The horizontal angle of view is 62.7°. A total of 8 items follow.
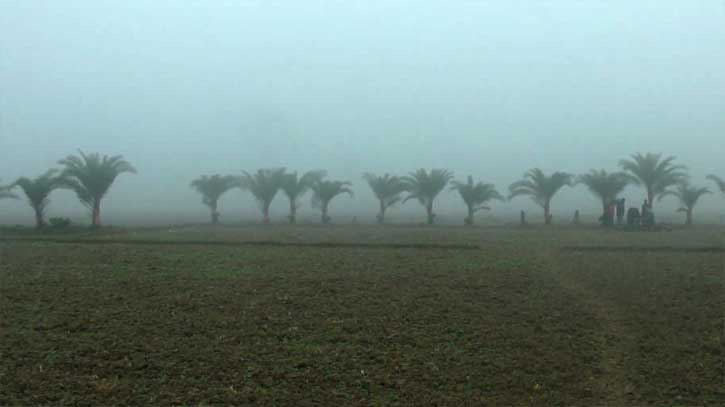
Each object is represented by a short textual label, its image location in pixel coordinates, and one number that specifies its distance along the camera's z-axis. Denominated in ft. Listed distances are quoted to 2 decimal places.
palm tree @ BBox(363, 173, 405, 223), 118.93
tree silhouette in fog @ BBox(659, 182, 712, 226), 104.99
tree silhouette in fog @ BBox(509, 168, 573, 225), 109.19
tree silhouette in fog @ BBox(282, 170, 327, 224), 118.01
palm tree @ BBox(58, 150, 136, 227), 91.61
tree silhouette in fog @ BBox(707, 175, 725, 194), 105.70
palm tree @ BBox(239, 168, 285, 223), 117.80
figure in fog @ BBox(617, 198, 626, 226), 93.32
